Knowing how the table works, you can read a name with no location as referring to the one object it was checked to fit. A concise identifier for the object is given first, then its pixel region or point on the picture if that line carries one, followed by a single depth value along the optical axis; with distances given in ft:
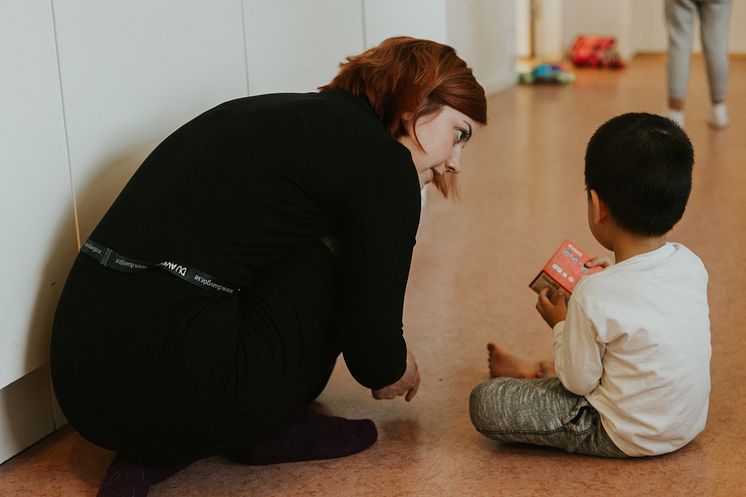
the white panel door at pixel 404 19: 8.49
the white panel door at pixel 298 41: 6.58
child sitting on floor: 4.57
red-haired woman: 4.30
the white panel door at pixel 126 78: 4.91
